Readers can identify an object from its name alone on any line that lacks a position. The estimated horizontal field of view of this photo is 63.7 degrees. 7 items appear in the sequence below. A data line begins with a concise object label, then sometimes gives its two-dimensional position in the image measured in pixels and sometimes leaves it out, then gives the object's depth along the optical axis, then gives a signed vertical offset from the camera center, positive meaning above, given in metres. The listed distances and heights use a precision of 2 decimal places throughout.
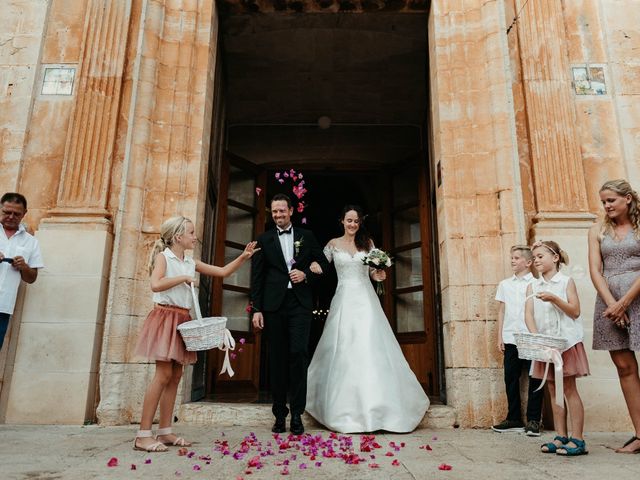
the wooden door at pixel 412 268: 6.84 +1.18
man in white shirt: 4.16 +0.78
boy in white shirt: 4.30 +0.14
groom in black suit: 4.07 +0.40
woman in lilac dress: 3.31 +0.47
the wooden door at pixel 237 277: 6.58 +1.02
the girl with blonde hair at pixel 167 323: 3.32 +0.18
